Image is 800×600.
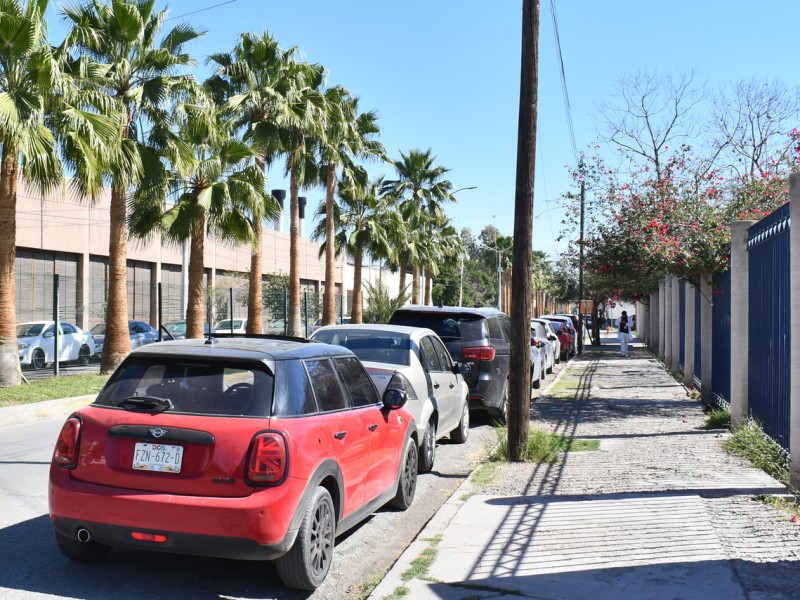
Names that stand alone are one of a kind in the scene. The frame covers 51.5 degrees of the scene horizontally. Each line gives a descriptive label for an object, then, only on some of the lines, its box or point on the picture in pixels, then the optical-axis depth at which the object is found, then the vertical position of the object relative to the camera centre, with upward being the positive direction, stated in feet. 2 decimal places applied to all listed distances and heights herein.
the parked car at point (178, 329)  98.43 -2.16
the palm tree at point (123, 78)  61.62 +17.85
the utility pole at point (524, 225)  31.68 +3.40
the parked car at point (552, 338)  80.34 -2.36
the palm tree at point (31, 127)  48.03 +11.09
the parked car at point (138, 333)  84.17 -2.34
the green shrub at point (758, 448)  27.68 -4.88
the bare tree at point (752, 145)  78.48 +16.30
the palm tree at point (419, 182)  154.81 +24.78
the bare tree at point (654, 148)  80.84 +16.38
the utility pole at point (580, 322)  117.84 -1.27
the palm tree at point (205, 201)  70.59 +9.57
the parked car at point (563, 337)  102.99 -3.01
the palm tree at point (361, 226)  126.11 +13.51
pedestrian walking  101.23 -2.26
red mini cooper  15.44 -2.92
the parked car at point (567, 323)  109.70 -1.26
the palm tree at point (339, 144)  100.22 +22.55
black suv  39.34 -1.49
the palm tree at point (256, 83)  84.99 +23.90
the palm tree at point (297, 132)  85.40 +19.37
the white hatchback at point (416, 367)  28.33 -1.96
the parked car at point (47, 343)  68.59 -2.81
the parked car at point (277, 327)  112.63 -2.15
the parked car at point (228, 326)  106.31 -1.88
